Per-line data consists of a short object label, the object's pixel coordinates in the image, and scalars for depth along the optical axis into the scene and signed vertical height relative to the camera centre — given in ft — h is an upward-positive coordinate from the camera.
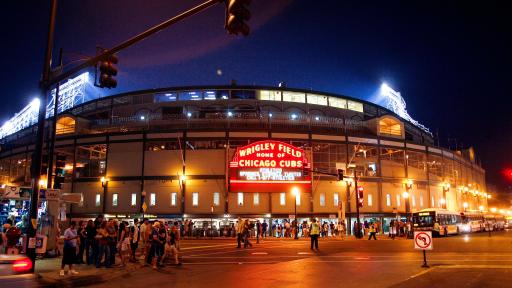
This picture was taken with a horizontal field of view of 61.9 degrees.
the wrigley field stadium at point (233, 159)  167.53 +23.00
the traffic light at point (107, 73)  47.73 +15.73
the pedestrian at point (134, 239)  68.99 -4.04
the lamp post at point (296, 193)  147.43 +7.98
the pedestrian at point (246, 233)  101.76 -4.46
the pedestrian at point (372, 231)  134.14 -5.24
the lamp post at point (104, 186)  174.13 +11.46
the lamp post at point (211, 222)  159.82 -3.25
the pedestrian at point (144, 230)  66.83 -2.59
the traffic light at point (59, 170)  65.72 +6.80
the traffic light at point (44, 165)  63.72 +7.28
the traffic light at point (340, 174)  133.08 +12.38
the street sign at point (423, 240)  56.08 -3.39
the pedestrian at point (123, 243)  61.62 -4.21
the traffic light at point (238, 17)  32.68 +15.01
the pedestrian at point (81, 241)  63.46 -4.13
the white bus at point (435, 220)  158.20 -2.19
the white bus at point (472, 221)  189.08 -3.43
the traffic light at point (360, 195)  152.95 +6.82
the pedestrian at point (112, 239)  60.64 -3.45
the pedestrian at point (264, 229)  161.62 -5.57
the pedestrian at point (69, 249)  50.85 -4.16
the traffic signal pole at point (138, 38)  39.94 +18.52
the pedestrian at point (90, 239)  61.27 -3.49
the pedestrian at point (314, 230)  89.05 -3.39
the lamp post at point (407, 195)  191.89 +8.62
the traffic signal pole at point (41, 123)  54.75 +11.97
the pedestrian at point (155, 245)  62.03 -4.45
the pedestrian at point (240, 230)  101.86 -3.74
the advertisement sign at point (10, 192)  76.89 +3.96
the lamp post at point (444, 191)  218.32 +11.80
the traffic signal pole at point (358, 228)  146.92 -4.73
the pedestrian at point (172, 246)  63.26 -4.78
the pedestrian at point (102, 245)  59.06 -4.27
